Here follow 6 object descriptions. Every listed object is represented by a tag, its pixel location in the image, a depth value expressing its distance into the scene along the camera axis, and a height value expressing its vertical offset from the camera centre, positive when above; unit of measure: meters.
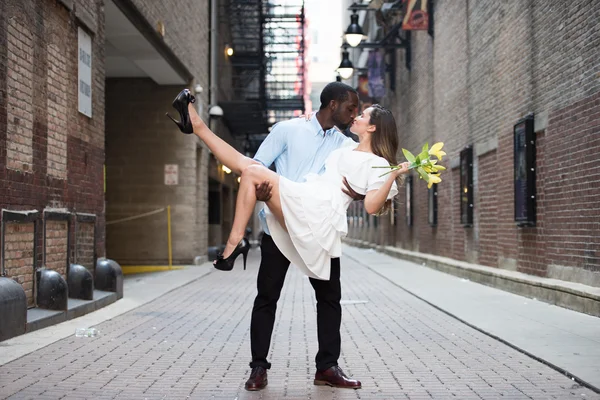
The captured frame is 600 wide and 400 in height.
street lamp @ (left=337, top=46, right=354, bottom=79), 25.50 +4.94
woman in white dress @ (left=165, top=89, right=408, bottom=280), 5.39 +0.25
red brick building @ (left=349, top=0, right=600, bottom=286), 10.90 +1.75
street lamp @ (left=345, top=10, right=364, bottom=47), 23.77 +5.57
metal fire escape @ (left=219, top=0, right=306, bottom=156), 28.42 +6.43
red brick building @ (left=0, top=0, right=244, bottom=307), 9.15 +1.62
